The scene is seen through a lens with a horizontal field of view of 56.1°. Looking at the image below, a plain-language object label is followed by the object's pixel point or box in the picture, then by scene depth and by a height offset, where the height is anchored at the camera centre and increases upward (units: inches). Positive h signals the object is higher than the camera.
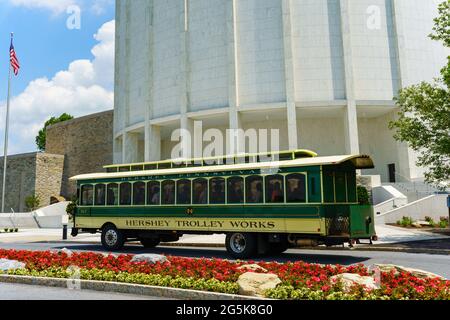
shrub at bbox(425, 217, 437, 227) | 957.4 -10.3
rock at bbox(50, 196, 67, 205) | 1975.9 +121.8
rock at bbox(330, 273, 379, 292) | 275.6 -41.7
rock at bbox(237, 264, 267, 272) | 346.1 -38.3
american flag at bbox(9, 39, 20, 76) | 1594.5 +622.1
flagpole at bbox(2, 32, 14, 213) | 1732.3 +423.9
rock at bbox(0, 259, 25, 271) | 410.5 -37.6
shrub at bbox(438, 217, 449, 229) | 933.2 -16.9
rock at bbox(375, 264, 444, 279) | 317.4 -41.1
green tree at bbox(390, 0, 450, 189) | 768.9 +177.8
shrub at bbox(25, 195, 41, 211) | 1918.1 +103.7
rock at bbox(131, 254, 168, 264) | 394.9 -32.9
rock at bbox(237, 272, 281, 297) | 285.6 -42.9
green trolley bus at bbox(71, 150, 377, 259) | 500.7 +25.3
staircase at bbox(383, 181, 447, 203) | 1163.3 +77.1
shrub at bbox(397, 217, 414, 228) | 956.6 -10.9
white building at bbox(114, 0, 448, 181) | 1299.2 +481.0
